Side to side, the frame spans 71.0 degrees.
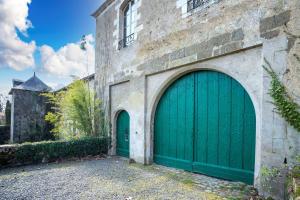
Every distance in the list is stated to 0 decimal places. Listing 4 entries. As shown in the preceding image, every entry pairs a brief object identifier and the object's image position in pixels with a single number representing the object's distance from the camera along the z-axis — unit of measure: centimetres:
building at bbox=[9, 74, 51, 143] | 1257
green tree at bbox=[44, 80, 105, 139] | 768
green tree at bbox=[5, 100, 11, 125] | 1545
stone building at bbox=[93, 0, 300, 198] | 325
